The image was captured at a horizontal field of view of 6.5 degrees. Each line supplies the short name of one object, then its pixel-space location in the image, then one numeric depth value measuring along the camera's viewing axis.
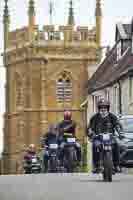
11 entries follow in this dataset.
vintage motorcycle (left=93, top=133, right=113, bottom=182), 21.16
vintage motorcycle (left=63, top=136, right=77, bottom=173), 26.52
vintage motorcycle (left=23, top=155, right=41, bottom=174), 37.19
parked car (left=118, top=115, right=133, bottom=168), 29.71
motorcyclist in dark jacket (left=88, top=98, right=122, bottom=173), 21.69
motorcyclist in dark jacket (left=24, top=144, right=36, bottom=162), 38.32
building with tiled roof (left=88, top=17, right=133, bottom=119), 51.62
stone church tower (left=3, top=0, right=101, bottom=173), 104.69
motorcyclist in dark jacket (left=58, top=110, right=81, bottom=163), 26.92
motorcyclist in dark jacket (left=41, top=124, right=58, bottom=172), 31.00
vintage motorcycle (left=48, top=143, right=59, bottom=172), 30.58
